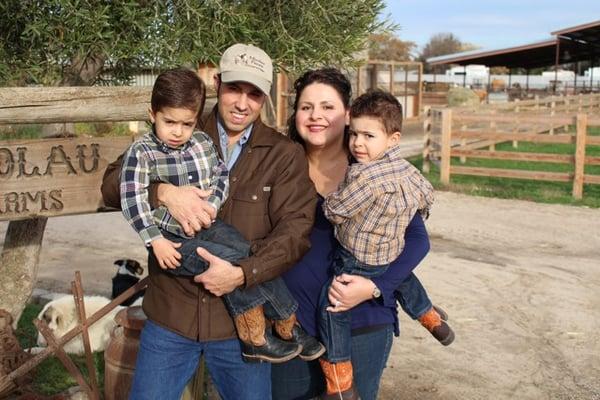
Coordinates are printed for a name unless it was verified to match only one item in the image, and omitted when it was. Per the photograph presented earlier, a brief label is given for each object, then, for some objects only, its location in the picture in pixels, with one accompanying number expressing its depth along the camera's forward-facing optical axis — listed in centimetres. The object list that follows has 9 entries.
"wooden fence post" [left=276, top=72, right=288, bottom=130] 1765
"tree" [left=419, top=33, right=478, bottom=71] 9131
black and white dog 575
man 263
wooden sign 335
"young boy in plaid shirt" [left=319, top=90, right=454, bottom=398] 270
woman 285
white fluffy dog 525
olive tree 364
